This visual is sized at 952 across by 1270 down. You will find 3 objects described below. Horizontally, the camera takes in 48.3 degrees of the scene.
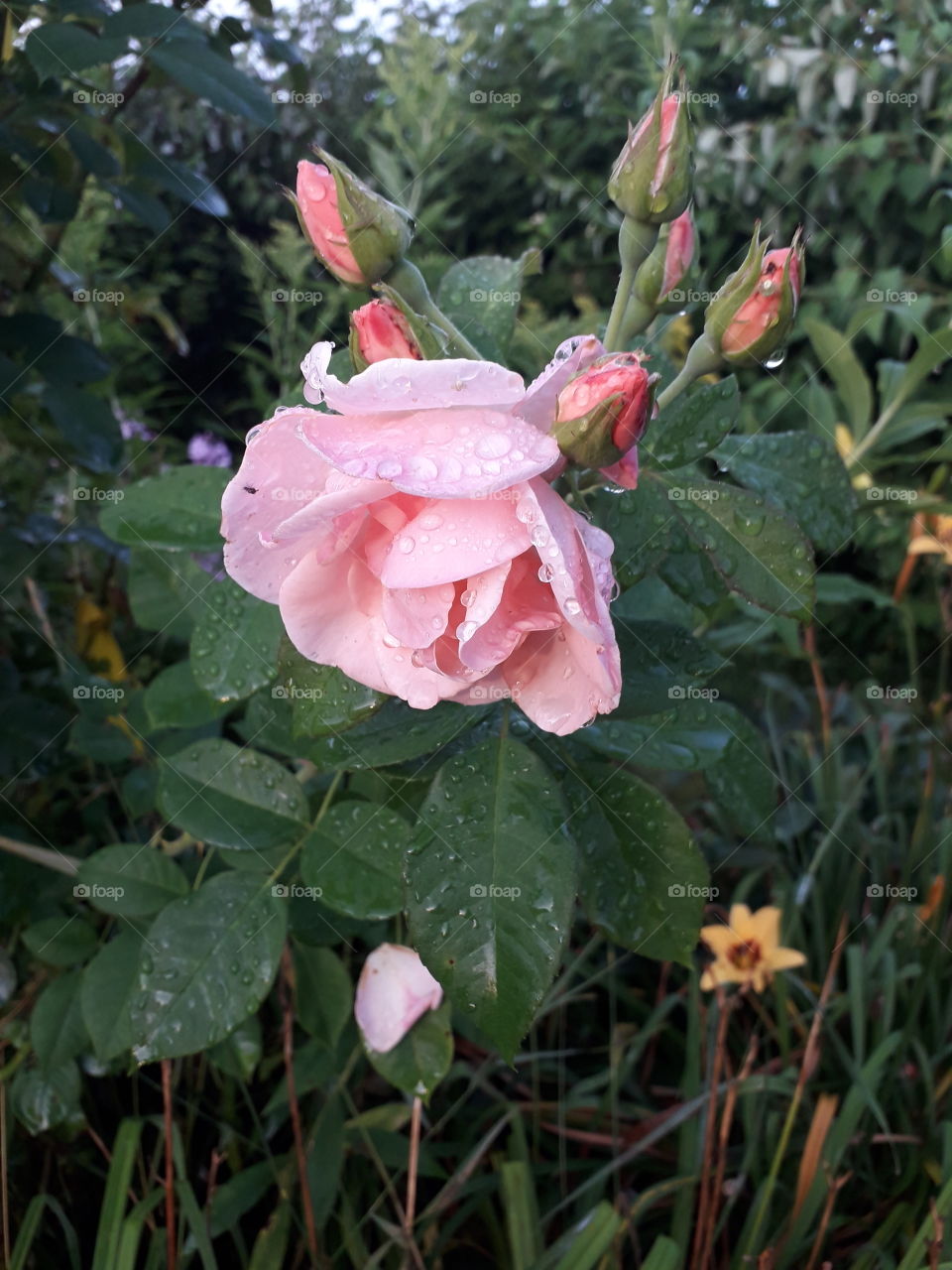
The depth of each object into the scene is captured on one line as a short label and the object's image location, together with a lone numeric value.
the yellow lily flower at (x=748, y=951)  0.42
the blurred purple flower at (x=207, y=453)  0.64
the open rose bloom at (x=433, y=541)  0.20
